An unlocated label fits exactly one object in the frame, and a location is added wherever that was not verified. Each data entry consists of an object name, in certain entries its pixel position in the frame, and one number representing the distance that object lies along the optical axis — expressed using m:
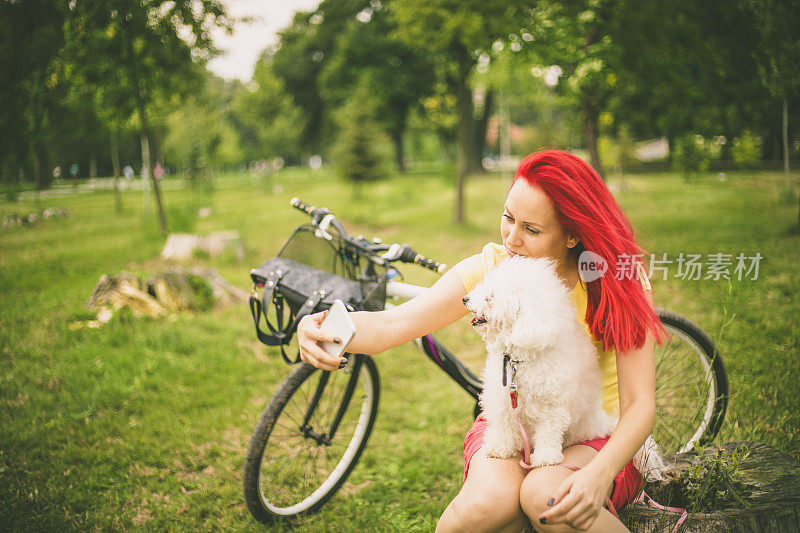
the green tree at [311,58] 27.19
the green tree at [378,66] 22.98
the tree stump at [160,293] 5.05
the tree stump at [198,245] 7.69
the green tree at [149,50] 6.28
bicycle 2.21
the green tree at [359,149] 16.08
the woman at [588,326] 1.39
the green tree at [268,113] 22.78
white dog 1.32
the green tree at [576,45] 6.25
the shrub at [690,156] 6.46
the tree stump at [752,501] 1.56
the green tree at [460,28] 7.24
